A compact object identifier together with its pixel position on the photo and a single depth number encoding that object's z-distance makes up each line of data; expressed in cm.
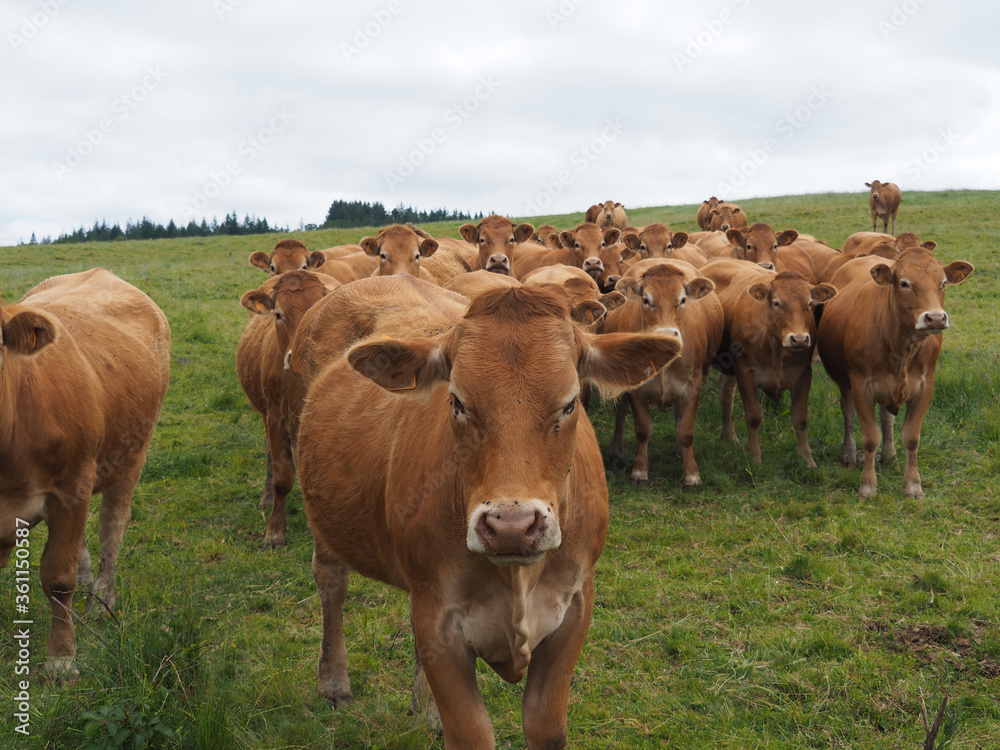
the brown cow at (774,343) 895
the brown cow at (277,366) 716
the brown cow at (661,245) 1386
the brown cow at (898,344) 780
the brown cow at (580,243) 1341
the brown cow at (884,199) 2722
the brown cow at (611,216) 2219
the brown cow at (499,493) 280
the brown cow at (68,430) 433
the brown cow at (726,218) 2225
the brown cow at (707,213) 2925
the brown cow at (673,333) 858
